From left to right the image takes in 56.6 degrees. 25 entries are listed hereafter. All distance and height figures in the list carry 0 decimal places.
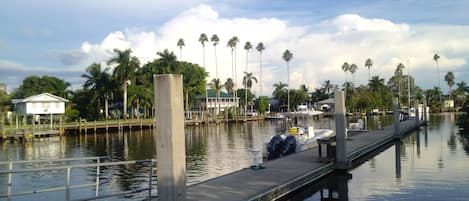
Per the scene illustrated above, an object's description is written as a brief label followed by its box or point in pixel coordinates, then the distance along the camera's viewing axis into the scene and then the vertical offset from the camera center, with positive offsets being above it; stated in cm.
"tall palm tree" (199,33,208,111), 11569 +1849
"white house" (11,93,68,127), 6347 +78
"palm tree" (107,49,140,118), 7475 +725
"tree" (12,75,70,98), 10325 +618
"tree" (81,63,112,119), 7644 +508
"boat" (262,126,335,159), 2378 -222
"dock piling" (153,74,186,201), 888 -54
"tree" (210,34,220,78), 11731 +1858
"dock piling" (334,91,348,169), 1906 -122
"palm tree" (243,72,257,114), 13325 +853
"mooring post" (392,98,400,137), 3658 -93
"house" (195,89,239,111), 10999 +163
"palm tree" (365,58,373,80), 15325 +1503
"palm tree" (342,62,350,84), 15088 +1357
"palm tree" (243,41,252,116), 12390 +1747
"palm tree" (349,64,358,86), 15240 +1324
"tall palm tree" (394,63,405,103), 15152 +1237
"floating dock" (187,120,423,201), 1312 -258
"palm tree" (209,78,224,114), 10516 +554
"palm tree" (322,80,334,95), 14955 +696
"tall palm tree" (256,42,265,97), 12586 +1740
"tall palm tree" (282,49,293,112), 12825 +1500
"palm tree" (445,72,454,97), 15339 +903
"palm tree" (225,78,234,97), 12501 +656
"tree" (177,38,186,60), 11662 +1749
